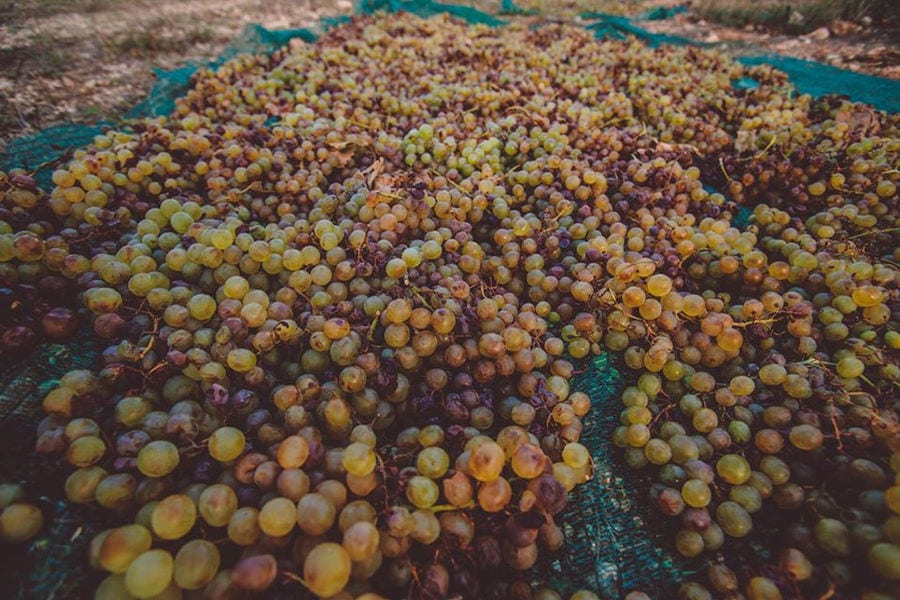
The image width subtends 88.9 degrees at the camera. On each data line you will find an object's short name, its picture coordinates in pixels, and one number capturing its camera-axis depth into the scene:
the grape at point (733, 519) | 0.25
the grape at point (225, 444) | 0.24
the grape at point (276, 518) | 0.21
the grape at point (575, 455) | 0.26
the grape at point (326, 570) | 0.19
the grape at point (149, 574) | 0.19
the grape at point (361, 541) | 0.20
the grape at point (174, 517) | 0.21
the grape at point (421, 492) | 0.23
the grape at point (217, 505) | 0.22
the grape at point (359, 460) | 0.23
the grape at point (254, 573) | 0.19
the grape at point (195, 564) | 0.20
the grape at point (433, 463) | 0.24
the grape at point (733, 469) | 0.27
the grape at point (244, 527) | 0.21
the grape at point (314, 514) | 0.21
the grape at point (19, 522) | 0.20
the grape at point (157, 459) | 0.22
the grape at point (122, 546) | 0.20
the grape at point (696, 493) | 0.26
